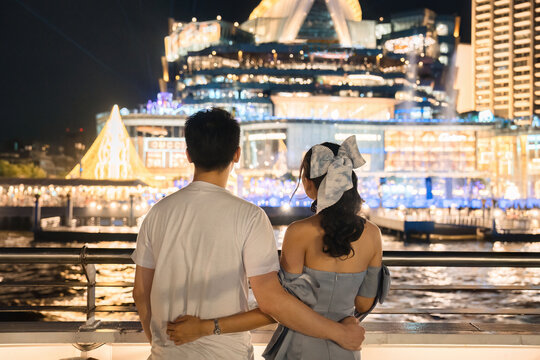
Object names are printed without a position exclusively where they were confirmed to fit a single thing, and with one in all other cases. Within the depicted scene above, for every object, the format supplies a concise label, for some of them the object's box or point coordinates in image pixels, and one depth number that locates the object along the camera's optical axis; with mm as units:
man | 2867
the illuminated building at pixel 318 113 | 84938
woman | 3148
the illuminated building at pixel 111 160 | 51438
